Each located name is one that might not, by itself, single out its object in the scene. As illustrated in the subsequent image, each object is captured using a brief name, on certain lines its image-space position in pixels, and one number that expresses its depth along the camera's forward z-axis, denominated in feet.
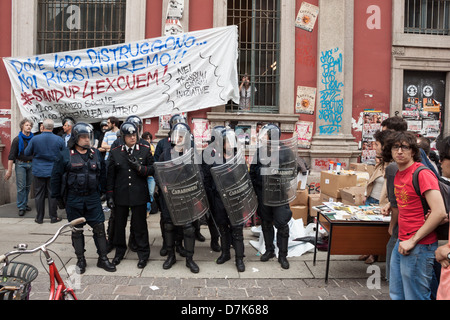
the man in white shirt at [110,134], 25.05
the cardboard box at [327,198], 21.95
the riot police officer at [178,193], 15.21
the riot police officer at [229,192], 15.58
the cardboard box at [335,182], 21.94
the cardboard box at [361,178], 22.74
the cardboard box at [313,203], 23.27
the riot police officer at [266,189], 16.69
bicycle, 7.44
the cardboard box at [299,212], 23.07
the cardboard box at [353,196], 19.48
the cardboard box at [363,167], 25.90
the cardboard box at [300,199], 23.48
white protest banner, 27.43
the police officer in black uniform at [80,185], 15.48
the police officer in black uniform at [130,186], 16.25
